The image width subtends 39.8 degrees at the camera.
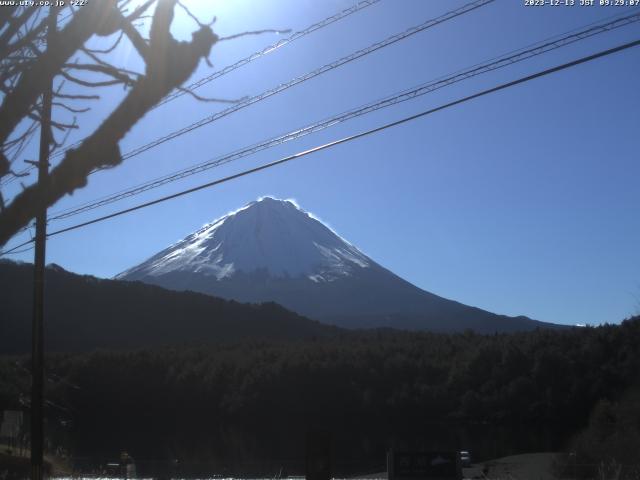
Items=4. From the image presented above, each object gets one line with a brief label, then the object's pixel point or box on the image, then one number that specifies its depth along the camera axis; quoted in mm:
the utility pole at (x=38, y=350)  16891
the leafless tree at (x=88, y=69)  5574
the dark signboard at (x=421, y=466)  12195
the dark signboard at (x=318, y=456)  11547
